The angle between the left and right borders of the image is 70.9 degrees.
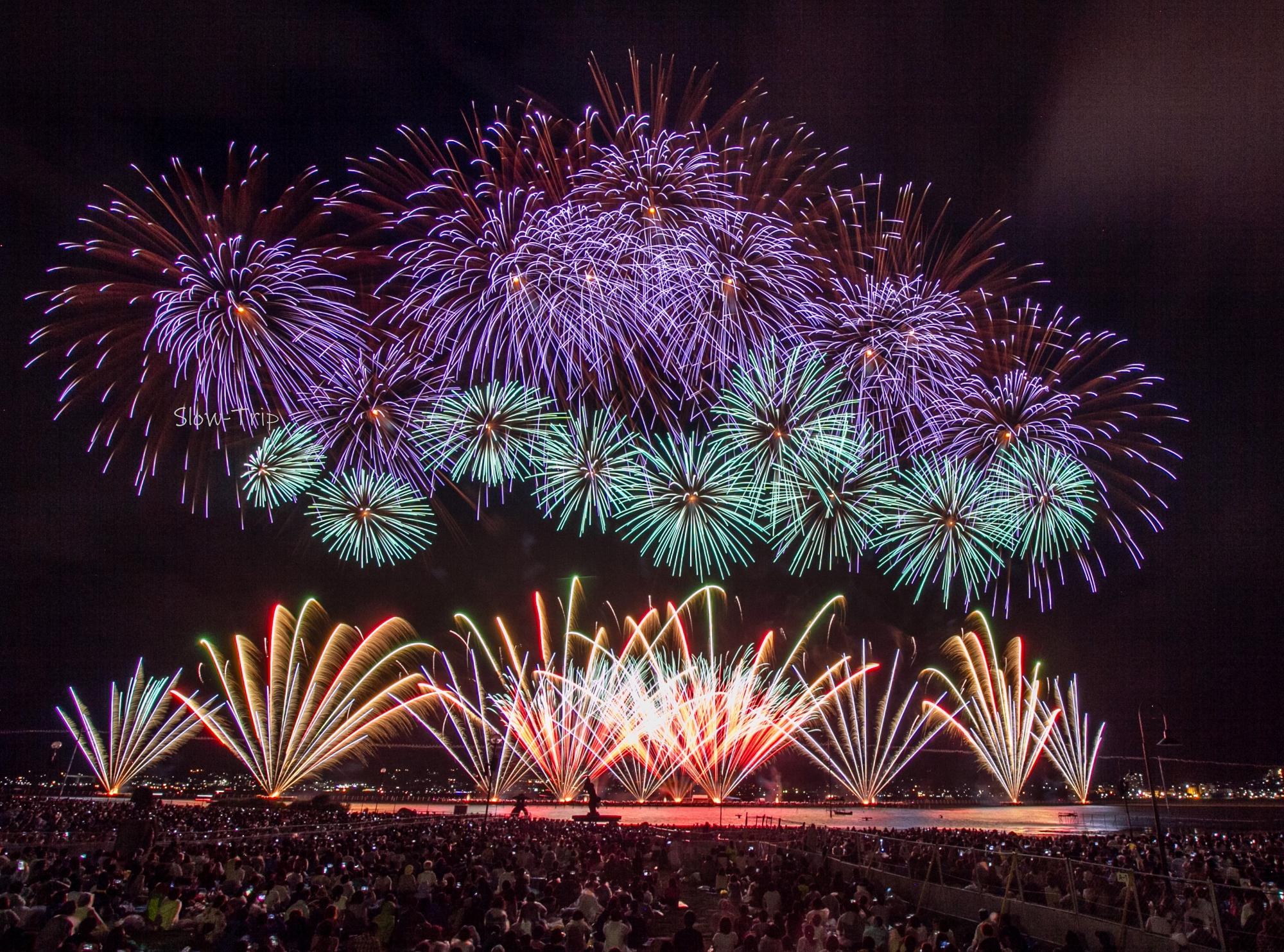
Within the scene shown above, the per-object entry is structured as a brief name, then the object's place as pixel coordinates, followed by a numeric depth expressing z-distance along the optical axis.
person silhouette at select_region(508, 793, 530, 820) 36.12
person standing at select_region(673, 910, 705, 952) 9.27
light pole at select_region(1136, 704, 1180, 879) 17.67
